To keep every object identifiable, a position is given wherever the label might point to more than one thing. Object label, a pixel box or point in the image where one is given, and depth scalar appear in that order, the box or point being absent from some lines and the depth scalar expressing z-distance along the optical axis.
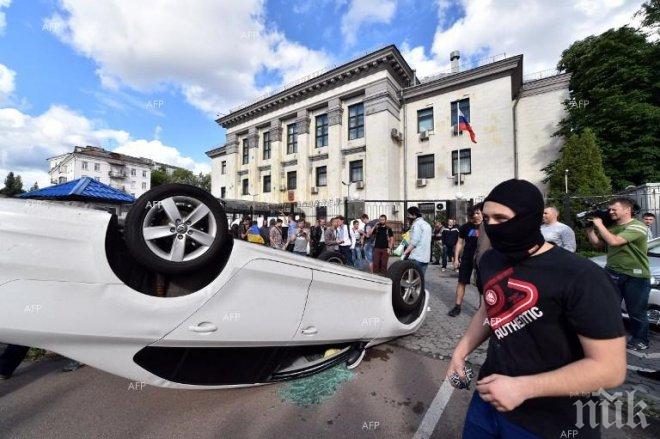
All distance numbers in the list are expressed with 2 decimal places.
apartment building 52.94
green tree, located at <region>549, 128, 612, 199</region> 14.02
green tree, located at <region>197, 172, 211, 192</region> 58.62
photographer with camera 3.38
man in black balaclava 1.01
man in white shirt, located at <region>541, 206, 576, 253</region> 3.84
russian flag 17.32
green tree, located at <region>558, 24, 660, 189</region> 15.51
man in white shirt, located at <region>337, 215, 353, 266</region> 8.35
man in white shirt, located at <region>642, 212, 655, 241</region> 6.23
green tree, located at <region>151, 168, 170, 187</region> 64.56
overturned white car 1.61
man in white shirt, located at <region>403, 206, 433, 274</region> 5.02
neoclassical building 18.23
